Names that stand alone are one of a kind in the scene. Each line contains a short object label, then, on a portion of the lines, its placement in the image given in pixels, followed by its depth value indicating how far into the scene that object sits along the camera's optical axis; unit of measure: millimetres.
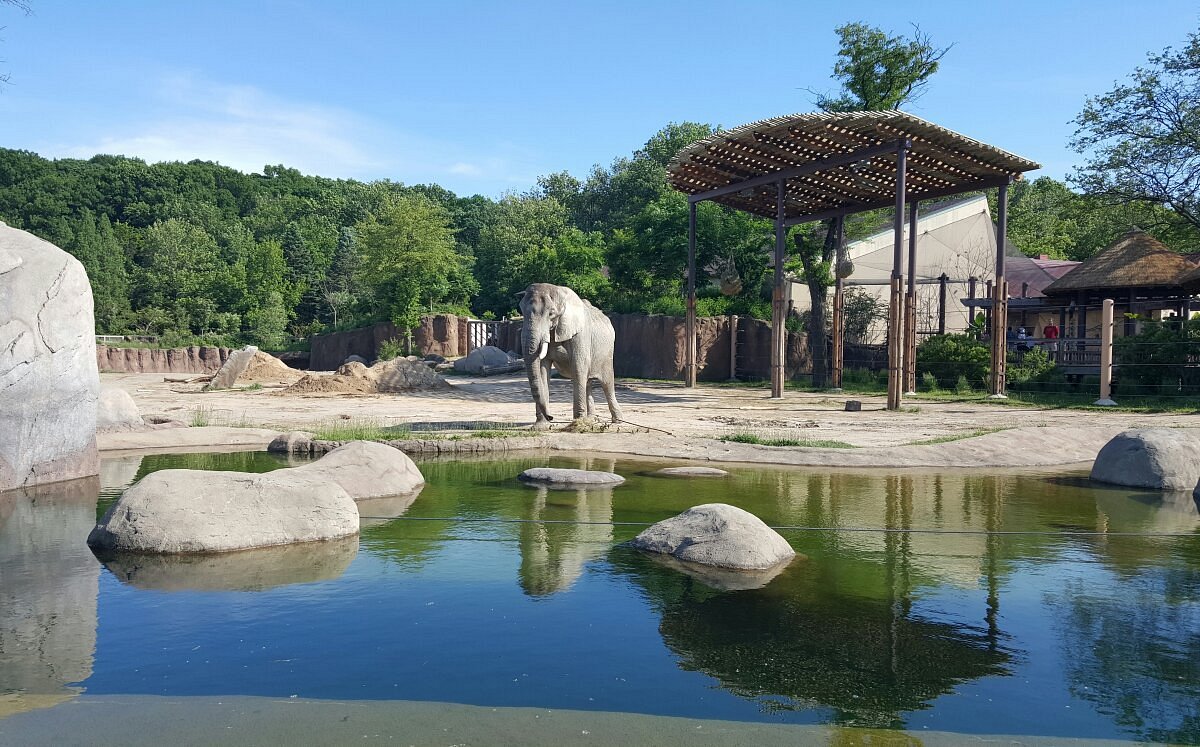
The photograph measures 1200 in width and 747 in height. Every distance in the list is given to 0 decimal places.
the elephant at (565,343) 12211
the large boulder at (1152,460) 9219
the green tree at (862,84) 24078
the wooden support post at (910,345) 18641
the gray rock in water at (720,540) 5867
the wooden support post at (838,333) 22047
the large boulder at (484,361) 26500
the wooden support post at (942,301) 24172
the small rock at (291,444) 10719
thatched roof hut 22219
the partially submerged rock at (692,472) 9617
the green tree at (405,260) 33562
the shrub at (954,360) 19953
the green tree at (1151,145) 22531
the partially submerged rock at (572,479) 8836
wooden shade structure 17188
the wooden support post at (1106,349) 17031
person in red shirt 21697
